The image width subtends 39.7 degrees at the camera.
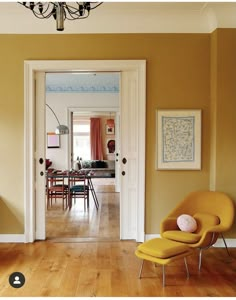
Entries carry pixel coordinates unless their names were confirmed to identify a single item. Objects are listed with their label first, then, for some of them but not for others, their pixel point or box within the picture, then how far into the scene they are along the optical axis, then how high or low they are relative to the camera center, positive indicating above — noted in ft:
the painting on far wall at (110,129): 45.76 +1.76
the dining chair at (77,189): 21.27 -3.12
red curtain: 45.83 +0.35
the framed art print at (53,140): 29.22 +0.11
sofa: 43.70 -3.18
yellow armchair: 11.46 -2.93
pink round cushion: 12.17 -3.04
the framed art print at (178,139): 14.34 +0.13
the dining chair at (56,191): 21.88 -3.39
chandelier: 7.82 +3.19
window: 46.62 +0.49
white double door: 14.29 -0.21
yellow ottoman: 10.05 -3.43
